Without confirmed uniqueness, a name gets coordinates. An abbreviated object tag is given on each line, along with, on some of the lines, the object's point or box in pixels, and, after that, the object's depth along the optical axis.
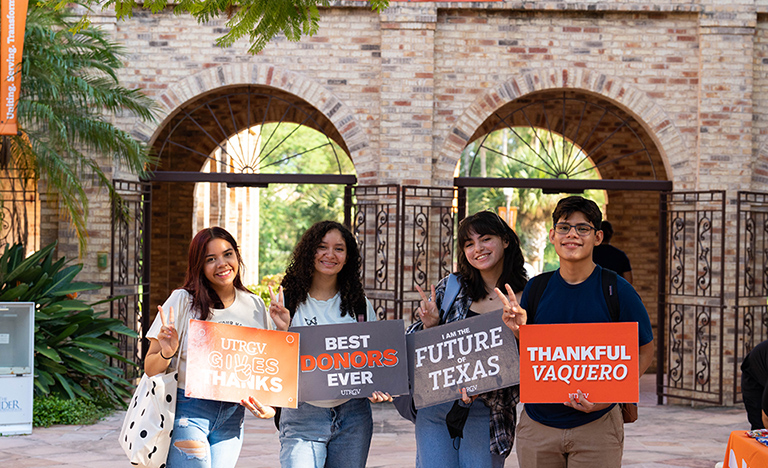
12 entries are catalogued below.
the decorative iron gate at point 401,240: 9.27
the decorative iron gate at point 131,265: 9.35
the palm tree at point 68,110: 8.11
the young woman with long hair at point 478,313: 3.44
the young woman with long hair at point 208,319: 3.32
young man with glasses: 3.14
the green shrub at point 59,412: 7.76
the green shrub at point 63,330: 8.16
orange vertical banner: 8.08
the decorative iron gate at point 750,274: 9.38
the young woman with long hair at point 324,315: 3.45
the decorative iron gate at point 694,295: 9.38
